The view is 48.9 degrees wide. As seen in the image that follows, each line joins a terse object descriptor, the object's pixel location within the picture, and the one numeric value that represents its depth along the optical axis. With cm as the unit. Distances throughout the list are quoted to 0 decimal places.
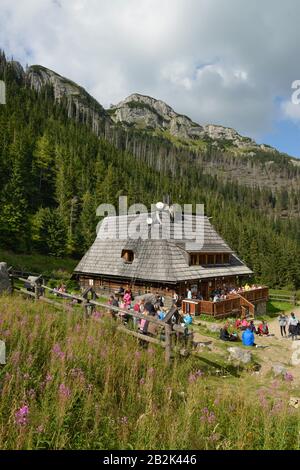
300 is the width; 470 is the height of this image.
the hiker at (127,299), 1953
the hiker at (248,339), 1516
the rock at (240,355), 1147
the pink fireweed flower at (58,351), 563
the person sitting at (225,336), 1591
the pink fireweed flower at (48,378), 486
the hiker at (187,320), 1906
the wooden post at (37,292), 1412
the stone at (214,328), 1770
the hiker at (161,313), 1617
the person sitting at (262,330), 1924
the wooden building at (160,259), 2606
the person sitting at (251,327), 1809
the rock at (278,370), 1013
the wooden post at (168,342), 761
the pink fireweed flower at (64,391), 428
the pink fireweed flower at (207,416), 464
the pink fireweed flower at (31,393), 442
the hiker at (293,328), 1834
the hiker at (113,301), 1611
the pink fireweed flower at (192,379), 601
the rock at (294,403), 684
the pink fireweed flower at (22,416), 377
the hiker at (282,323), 2038
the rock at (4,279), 1568
